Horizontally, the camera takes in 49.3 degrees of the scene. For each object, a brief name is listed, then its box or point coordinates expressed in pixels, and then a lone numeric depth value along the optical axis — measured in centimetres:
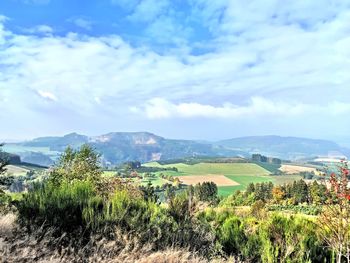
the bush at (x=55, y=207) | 740
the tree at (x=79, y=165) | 2268
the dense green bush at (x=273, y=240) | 820
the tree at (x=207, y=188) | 9292
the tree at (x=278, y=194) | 8762
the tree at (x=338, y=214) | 872
